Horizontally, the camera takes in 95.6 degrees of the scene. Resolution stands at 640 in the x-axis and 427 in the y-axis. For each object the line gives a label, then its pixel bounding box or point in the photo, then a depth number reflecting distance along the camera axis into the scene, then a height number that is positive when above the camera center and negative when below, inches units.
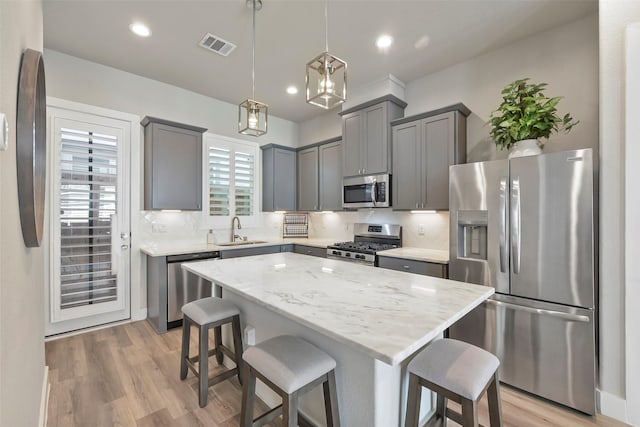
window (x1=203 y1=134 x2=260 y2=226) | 165.6 +20.5
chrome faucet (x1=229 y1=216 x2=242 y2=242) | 176.7 -11.7
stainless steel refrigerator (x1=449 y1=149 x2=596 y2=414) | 79.0 -16.8
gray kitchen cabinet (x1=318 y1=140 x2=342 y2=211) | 171.9 +22.4
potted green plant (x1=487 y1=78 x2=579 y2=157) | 91.4 +30.0
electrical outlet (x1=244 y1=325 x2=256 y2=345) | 81.0 -34.2
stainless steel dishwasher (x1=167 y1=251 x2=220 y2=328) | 130.1 -34.4
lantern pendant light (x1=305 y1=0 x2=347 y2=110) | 62.8 +29.3
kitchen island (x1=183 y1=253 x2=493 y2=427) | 42.4 -16.9
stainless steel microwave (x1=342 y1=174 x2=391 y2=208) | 143.0 +11.3
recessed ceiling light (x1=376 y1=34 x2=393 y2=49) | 112.8 +68.5
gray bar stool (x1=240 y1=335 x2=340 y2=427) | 50.5 -29.4
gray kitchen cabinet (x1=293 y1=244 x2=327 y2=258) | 163.8 -22.1
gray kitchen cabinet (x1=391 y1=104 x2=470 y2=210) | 123.3 +26.4
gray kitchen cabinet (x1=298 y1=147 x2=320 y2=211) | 185.6 +22.5
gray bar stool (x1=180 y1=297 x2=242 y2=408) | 78.3 -33.6
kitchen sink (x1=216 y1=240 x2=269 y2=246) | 167.2 -17.8
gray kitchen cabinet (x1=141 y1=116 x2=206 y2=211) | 137.4 +23.7
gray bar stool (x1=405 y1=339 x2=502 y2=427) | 48.6 -28.9
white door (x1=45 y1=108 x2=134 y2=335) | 119.5 -3.4
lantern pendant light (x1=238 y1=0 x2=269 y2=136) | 81.7 +27.0
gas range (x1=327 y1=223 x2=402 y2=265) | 139.8 -16.5
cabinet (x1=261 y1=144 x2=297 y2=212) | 189.6 +23.1
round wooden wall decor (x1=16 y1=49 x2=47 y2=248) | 41.7 +9.9
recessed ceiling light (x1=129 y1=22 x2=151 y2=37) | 105.7 +68.3
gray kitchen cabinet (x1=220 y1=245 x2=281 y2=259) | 147.3 -21.0
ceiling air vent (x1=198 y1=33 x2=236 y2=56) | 112.9 +68.0
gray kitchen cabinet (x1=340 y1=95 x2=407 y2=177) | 143.3 +40.6
